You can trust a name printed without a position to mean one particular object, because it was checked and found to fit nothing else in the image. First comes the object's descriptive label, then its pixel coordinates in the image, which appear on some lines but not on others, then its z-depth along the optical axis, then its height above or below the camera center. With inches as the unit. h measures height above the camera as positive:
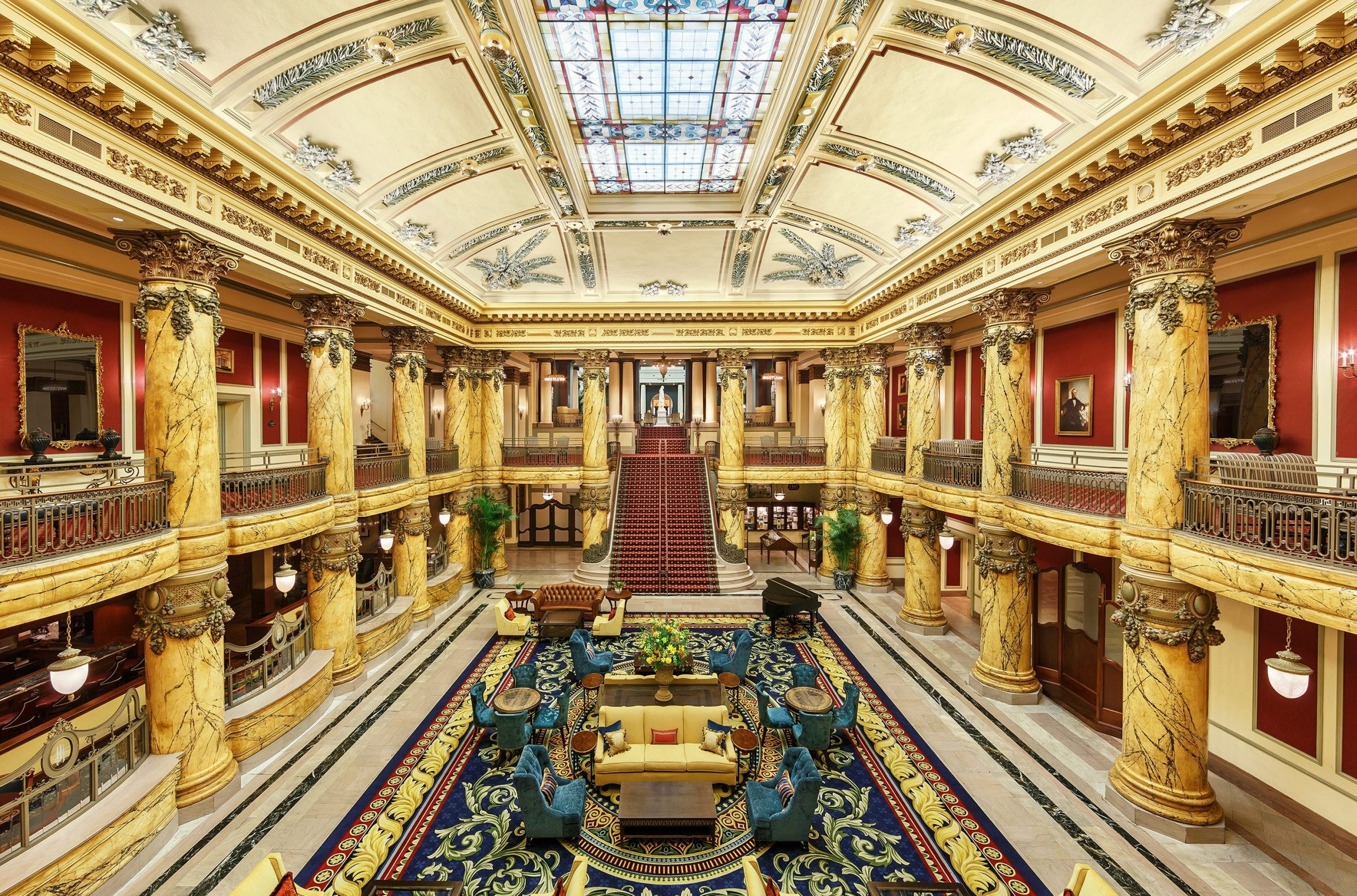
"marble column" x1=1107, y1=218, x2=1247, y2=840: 241.8 -38.9
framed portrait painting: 386.3 +19.3
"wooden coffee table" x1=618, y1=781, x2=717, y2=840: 236.7 -164.5
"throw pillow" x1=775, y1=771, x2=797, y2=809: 252.4 -165.6
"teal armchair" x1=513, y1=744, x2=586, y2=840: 235.9 -164.9
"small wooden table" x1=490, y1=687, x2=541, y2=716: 310.0 -153.0
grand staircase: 606.5 -111.8
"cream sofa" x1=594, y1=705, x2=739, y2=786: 272.2 -163.3
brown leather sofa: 496.7 -149.7
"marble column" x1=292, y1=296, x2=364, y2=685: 365.4 -21.8
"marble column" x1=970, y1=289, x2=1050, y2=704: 360.8 -44.1
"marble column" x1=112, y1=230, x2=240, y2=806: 246.2 -23.8
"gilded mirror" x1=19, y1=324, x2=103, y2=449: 273.1 +26.1
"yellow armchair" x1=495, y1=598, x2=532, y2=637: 472.7 -162.2
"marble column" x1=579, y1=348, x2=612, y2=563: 634.2 -22.8
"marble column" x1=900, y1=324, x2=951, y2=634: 475.8 -49.2
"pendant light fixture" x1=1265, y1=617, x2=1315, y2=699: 189.3 -84.5
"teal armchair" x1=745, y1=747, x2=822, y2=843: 232.4 -164.2
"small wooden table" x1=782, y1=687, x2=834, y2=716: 309.7 -153.5
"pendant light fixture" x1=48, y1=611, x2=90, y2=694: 180.5 -78.1
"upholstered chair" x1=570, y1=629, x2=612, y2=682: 383.9 -159.4
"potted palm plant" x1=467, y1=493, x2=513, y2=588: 602.9 -105.0
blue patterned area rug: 223.9 -179.2
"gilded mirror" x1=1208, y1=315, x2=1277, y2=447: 275.1 +28.1
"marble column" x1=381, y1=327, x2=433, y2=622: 481.7 -6.6
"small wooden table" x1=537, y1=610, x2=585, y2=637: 476.4 -164.4
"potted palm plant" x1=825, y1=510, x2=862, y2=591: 586.9 -113.6
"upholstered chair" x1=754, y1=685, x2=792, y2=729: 317.1 -163.9
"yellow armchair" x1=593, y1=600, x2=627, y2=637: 475.5 -165.7
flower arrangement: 336.2 -133.3
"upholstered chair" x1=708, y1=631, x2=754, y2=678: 379.9 -157.5
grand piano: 479.5 -147.5
